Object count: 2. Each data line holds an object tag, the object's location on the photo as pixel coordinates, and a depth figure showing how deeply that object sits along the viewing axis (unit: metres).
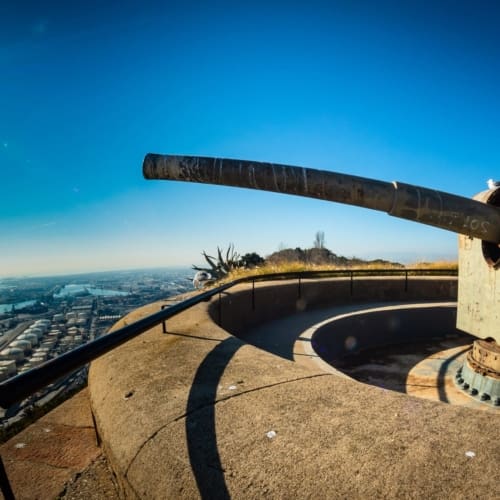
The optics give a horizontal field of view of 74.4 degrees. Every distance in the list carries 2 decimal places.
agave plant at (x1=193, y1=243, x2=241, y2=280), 12.90
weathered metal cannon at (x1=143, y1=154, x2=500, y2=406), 3.16
